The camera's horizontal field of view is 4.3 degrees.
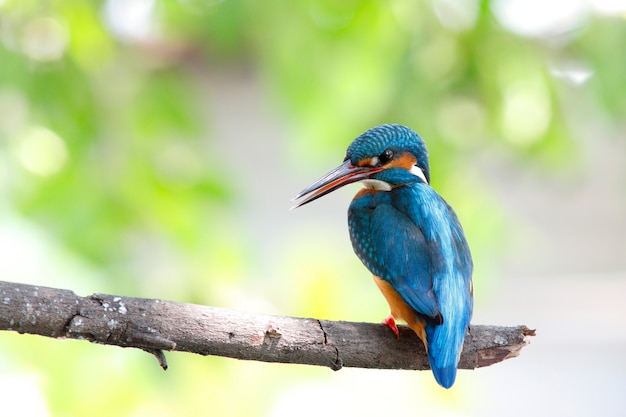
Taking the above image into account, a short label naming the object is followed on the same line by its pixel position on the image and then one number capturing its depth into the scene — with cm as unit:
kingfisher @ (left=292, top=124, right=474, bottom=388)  328
